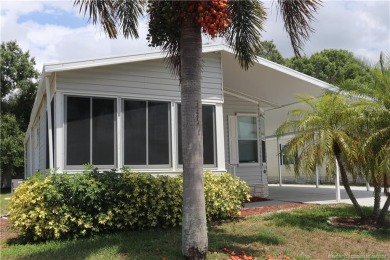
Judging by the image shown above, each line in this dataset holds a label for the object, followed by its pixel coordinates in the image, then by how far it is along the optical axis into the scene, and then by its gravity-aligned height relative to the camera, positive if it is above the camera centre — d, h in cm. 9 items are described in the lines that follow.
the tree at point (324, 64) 3561 +798
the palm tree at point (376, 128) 815 +53
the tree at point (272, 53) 3747 +931
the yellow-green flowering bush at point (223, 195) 909 -84
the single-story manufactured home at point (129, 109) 902 +119
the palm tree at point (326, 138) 848 +36
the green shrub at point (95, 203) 767 -82
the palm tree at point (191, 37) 587 +182
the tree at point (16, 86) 2789 +521
